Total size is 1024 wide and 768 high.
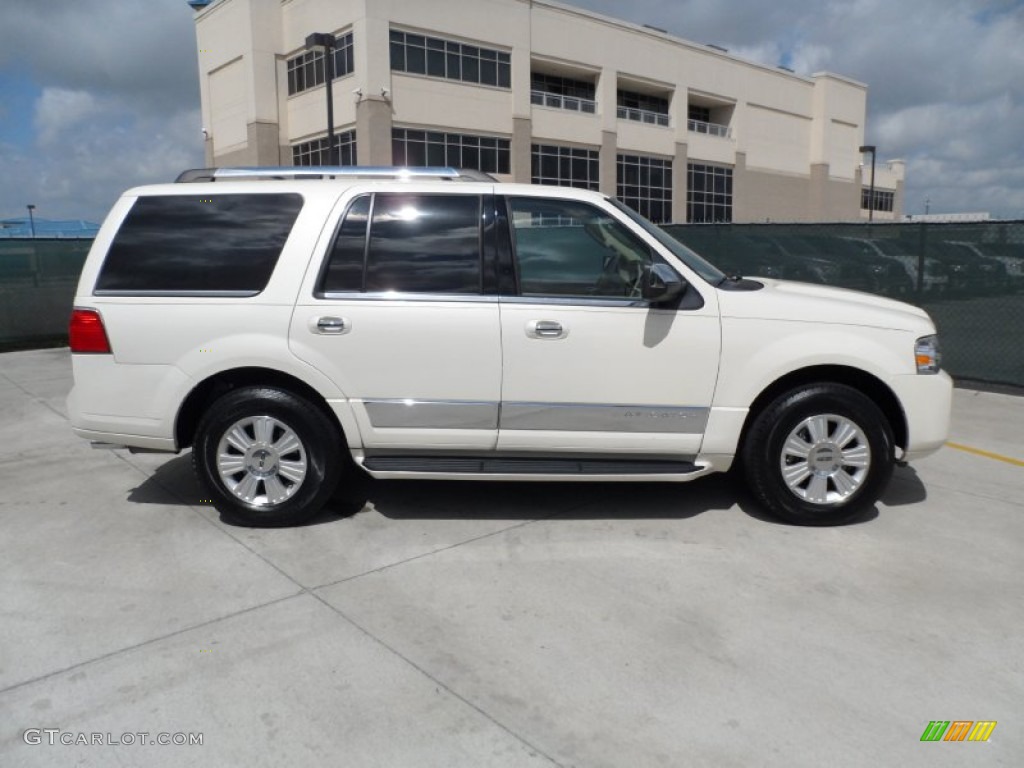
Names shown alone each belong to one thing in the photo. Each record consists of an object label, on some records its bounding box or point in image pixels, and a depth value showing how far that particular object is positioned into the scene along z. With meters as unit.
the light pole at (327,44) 18.30
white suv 4.53
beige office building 36.31
